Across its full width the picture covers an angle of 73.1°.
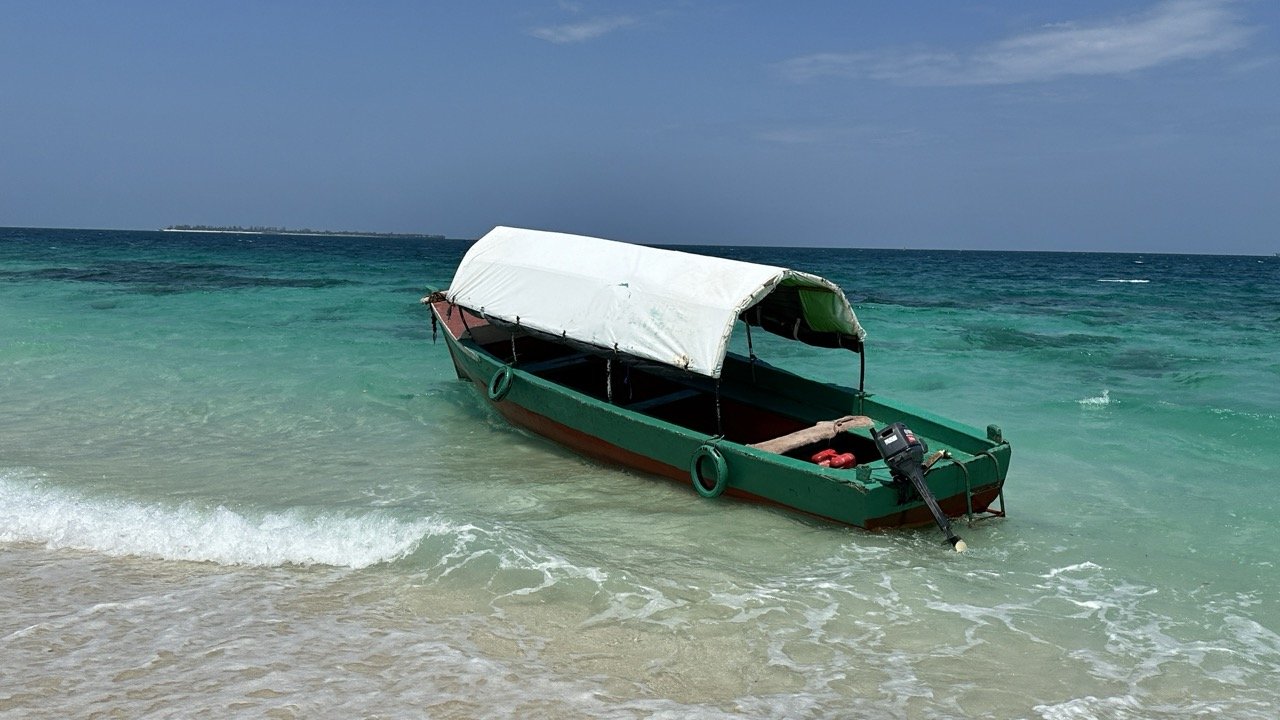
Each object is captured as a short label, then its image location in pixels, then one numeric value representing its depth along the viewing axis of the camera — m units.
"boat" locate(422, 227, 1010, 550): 8.48
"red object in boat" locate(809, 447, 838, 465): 9.21
